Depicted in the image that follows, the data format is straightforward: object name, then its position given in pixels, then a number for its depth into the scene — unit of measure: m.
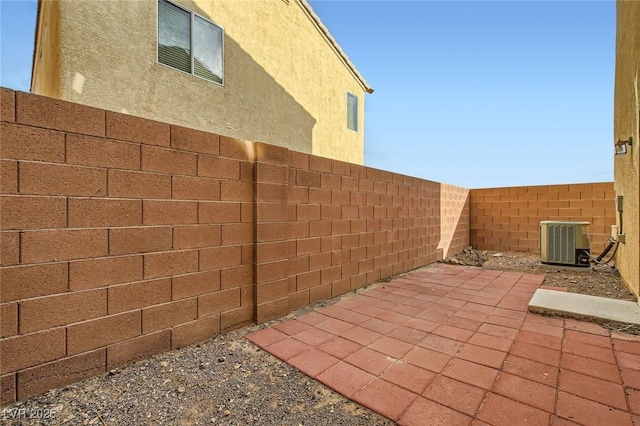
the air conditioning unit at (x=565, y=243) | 5.36
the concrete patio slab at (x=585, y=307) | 2.81
